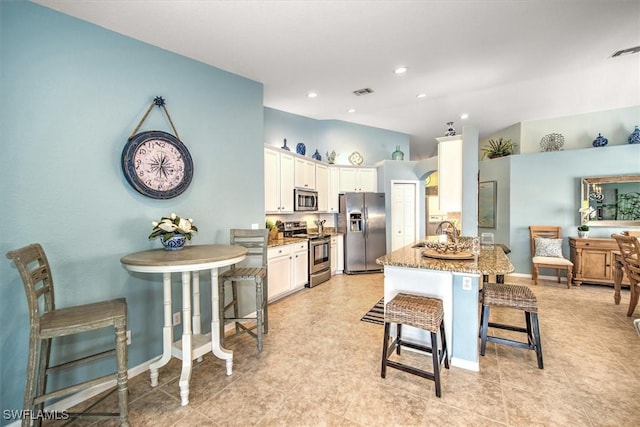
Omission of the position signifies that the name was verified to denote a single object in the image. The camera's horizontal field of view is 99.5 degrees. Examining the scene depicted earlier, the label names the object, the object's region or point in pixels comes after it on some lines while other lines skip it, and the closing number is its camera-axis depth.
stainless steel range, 4.75
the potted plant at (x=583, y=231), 4.74
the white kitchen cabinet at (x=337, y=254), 5.50
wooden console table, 4.50
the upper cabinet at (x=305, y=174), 4.73
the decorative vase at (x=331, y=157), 5.73
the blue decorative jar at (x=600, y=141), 4.85
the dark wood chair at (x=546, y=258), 4.53
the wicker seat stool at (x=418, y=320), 1.97
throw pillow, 4.80
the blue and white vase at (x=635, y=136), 4.59
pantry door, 6.06
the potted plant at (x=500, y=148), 5.66
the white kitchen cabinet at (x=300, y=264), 4.37
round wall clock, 2.35
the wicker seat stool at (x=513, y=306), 2.32
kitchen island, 2.24
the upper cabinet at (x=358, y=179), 5.74
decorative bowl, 2.61
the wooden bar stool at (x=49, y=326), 1.53
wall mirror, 4.59
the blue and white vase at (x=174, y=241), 2.31
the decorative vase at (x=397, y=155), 6.19
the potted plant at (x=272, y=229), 4.38
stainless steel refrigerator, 5.57
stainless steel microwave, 4.71
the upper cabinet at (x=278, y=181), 4.09
